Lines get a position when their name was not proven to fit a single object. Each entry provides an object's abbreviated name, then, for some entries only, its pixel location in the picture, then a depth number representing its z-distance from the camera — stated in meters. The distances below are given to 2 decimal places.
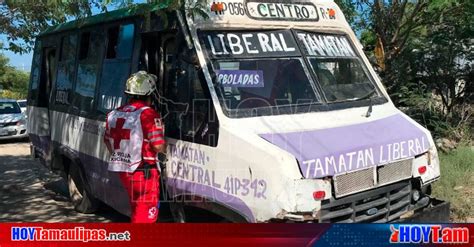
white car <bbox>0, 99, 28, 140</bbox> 16.44
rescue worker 4.54
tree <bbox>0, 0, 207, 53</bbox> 4.46
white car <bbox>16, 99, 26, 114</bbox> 20.87
